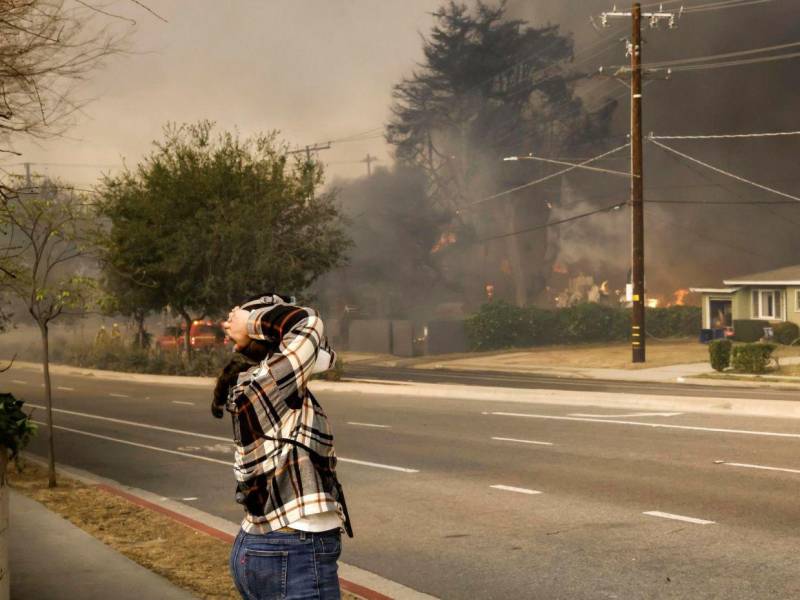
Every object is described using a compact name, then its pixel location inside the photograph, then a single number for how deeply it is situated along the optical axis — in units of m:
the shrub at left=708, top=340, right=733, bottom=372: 32.59
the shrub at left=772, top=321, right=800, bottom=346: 43.66
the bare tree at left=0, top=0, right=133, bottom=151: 7.04
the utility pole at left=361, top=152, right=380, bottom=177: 95.75
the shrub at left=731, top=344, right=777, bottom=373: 31.39
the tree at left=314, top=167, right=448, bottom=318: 74.44
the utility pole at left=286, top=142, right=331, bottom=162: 68.22
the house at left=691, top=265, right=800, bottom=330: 45.81
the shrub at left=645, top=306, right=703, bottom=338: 57.44
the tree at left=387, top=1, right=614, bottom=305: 78.56
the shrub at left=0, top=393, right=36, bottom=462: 5.81
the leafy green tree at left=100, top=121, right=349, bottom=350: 33.78
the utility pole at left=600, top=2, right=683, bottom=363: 36.30
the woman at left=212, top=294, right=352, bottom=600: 3.60
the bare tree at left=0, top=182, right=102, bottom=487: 11.94
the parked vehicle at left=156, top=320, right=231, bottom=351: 39.50
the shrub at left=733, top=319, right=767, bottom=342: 45.34
